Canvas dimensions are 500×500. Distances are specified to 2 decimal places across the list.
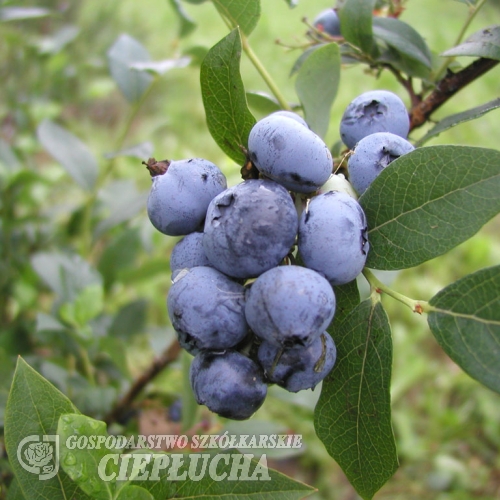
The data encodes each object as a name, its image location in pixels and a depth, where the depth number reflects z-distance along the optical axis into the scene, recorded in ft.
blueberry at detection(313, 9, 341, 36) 0.56
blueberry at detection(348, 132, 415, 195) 0.37
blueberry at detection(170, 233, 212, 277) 0.36
